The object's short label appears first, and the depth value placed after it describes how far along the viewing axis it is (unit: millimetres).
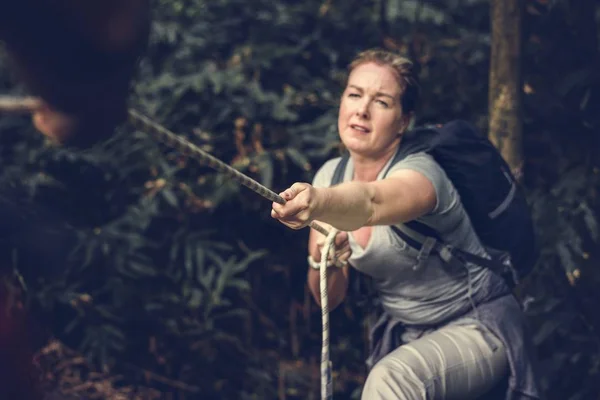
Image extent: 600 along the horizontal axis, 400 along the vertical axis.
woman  7328
